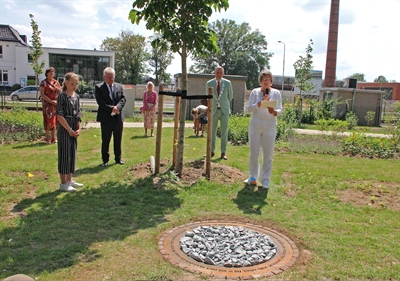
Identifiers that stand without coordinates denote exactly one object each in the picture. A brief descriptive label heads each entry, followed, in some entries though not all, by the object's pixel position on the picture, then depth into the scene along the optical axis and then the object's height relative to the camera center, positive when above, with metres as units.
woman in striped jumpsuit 5.62 -0.58
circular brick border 3.46 -1.68
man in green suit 8.29 -0.10
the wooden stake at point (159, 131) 6.41 -0.65
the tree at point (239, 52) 71.88 +9.59
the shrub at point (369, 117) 23.44 -0.88
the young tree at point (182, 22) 6.00 +1.28
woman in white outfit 6.21 -0.46
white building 49.91 +4.35
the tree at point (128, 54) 58.38 +6.56
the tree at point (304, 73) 20.78 +1.63
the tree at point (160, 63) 65.75 +5.92
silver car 33.51 -0.34
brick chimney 52.81 +8.28
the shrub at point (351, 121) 18.22 -0.95
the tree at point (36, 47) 16.09 +1.95
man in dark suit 7.34 -0.36
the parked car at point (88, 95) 42.12 -0.33
